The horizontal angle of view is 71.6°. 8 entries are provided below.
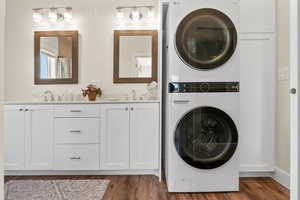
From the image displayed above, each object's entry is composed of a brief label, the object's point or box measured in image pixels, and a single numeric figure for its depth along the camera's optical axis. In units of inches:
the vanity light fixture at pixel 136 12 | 121.9
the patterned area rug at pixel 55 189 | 79.8
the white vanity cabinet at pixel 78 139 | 100.8
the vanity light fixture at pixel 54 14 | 122.7
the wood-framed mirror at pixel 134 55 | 122.1
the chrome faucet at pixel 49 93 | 119.3
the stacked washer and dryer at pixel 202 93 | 81.3
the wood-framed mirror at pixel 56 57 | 123.2
